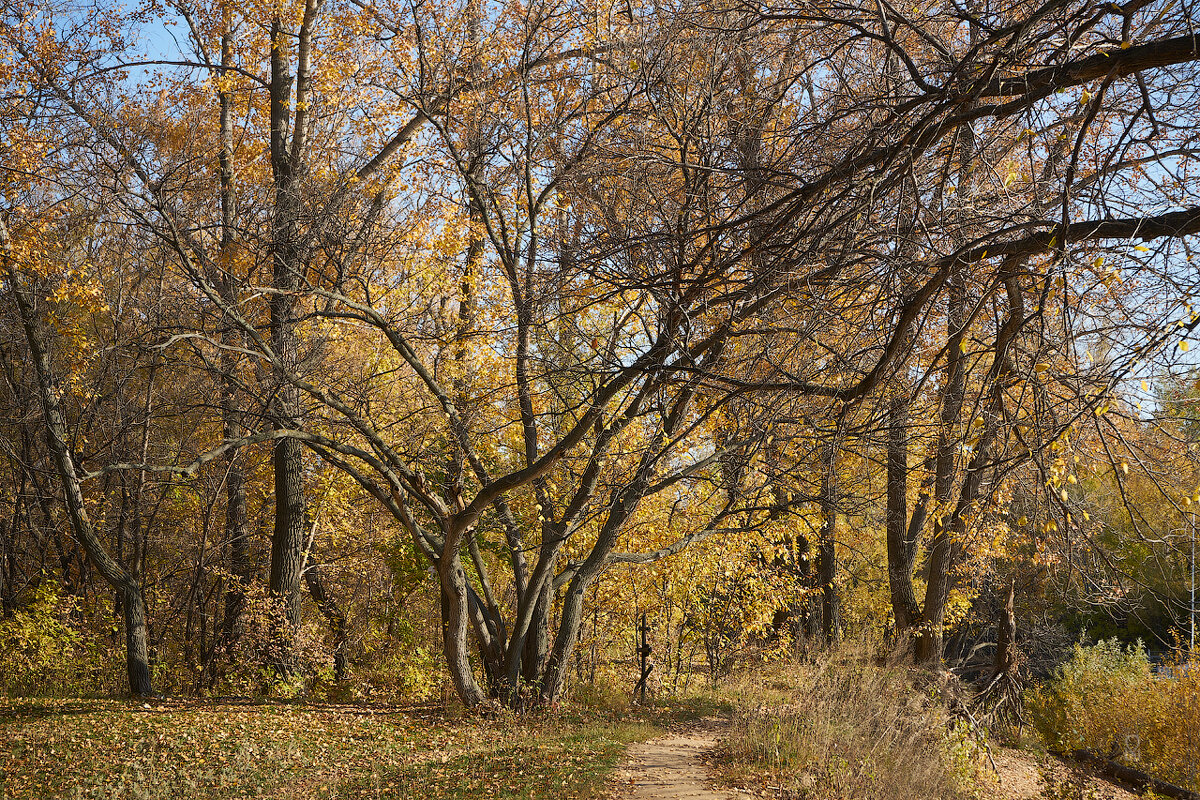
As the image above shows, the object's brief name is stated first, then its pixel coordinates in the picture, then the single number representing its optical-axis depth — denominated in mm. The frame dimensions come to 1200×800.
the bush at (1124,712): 10422
